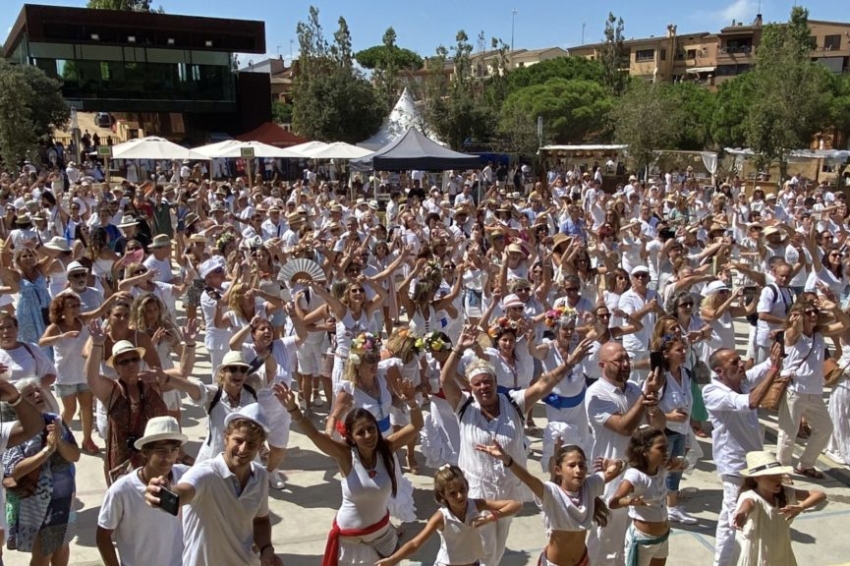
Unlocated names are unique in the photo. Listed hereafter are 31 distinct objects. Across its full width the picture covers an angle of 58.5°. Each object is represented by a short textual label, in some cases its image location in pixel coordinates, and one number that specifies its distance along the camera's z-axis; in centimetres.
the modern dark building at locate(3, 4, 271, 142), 3506
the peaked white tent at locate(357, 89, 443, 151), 3509
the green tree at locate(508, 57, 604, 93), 6406
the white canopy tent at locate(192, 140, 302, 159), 2258
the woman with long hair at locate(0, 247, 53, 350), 734
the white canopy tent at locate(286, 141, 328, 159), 2444
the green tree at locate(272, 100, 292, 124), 6009
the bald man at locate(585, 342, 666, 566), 462
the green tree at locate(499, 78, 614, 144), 4816
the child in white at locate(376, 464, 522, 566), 382
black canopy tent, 1978
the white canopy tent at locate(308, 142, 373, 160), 2388
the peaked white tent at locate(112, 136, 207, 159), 2089
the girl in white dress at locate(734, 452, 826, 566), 396
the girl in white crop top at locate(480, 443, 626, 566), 388
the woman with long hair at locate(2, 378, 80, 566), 395
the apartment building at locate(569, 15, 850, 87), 6981
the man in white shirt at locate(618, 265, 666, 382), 695
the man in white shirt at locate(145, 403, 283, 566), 339
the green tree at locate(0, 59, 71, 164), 2541
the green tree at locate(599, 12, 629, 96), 6203
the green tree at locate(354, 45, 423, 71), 8644
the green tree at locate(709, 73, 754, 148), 4188
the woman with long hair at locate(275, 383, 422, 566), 391
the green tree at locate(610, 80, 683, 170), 3341
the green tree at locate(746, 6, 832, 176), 2742
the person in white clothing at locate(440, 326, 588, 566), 447
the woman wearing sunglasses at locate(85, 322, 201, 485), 450
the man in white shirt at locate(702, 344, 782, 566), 484
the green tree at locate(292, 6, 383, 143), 3988
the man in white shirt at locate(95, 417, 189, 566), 346
